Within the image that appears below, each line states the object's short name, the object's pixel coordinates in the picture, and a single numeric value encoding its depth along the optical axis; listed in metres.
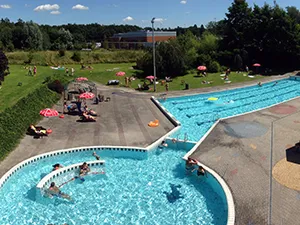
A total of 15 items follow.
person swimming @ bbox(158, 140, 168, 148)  20.27
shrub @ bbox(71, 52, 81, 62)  55.24
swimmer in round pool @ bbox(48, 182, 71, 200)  15.13
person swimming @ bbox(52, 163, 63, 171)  17.14
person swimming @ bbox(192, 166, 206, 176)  16.22
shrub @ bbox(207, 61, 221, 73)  48.03
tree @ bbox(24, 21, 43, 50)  69.25
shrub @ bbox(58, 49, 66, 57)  56.14
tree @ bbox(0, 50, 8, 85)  28.16
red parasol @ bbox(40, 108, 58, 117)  21.94
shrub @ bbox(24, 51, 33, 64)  51.75
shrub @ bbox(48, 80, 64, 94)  32.70
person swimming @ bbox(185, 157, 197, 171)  16.91
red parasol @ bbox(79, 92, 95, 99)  25.72
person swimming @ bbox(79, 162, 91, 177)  17.06
